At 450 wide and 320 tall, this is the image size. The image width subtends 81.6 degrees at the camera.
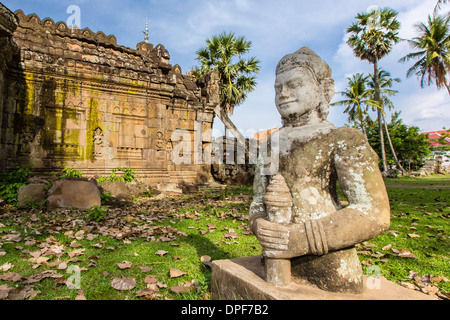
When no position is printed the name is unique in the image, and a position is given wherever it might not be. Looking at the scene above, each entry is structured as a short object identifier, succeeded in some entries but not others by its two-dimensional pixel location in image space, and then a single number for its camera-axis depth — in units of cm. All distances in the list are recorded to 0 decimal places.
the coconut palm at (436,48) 2220
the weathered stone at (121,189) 766
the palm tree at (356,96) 2978
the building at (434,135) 4240
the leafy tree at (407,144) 3334
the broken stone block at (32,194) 604
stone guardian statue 165
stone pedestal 166
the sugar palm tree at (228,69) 2292
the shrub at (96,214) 511
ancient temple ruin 764
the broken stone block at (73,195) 603
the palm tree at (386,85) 3139
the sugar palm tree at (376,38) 2725
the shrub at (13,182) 635
